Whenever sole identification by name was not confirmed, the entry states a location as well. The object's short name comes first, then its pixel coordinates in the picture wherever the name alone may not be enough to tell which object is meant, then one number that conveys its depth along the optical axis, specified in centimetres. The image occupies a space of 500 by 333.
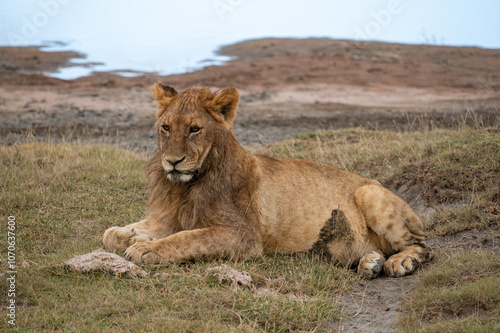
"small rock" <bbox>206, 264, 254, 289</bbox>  942
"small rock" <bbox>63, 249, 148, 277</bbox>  944
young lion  1010
